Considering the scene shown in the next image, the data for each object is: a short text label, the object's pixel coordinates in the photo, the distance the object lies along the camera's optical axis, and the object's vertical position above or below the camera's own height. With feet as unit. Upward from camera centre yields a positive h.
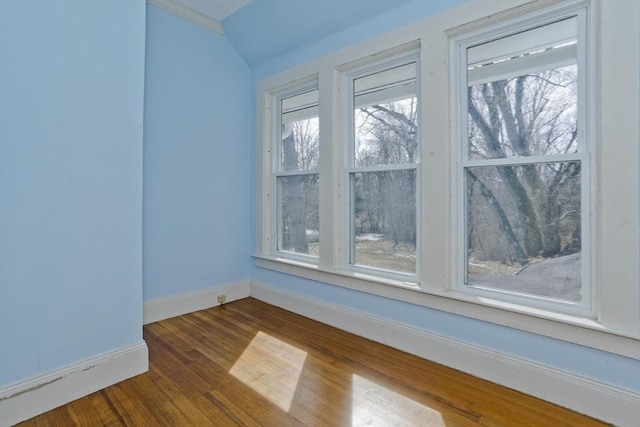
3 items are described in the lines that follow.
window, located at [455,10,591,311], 5.79 +0.98
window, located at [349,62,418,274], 7.94 +1.15
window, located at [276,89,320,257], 10.09 +1.26
